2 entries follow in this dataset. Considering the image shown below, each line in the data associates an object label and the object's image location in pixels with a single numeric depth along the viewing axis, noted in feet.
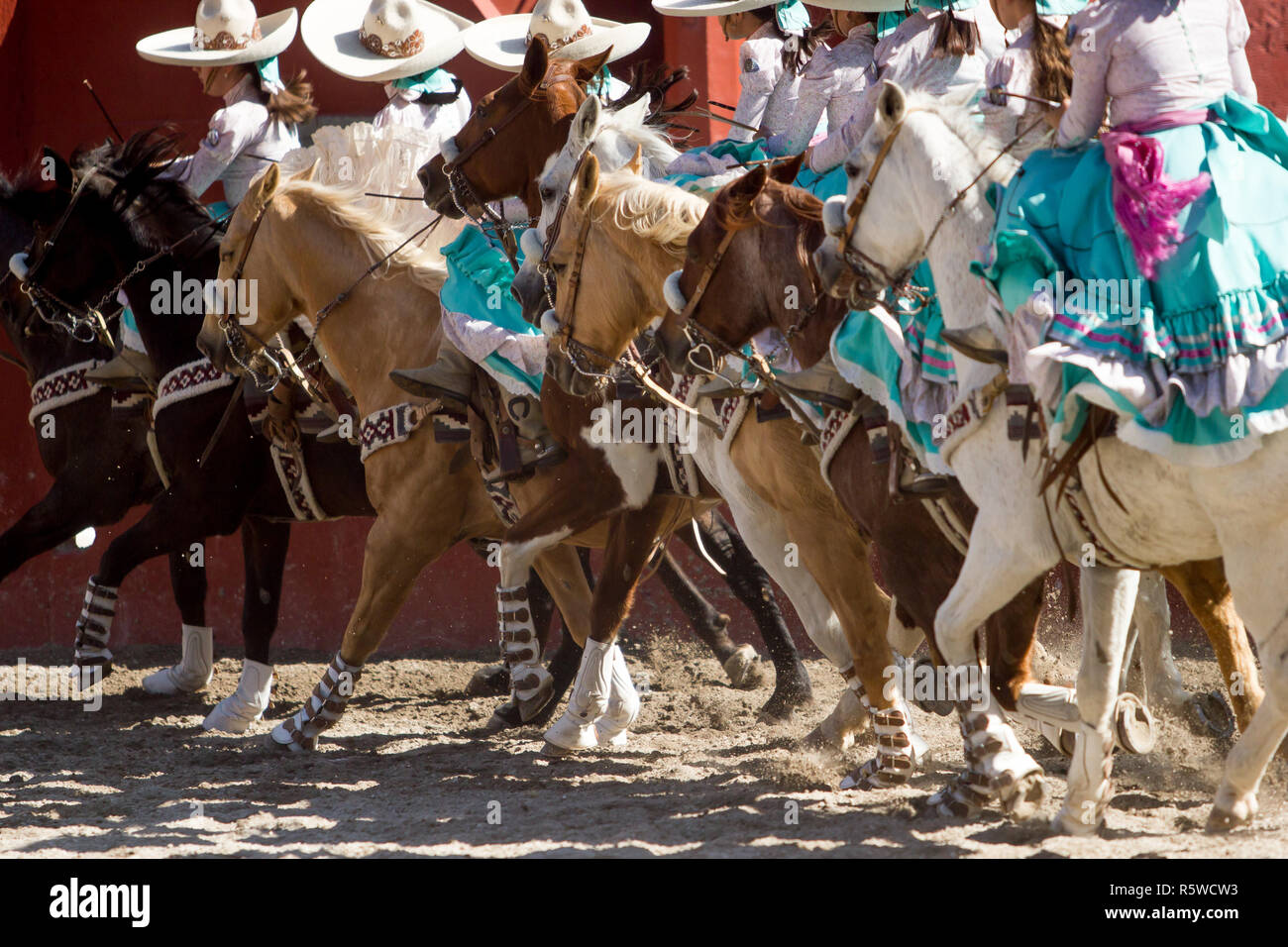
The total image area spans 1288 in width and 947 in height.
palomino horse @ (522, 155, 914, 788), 34.58
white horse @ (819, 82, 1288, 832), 24.99
